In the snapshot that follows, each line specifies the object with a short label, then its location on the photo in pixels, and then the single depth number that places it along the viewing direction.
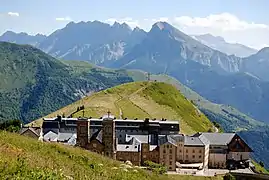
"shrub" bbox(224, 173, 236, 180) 83.26
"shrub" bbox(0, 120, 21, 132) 117.61
